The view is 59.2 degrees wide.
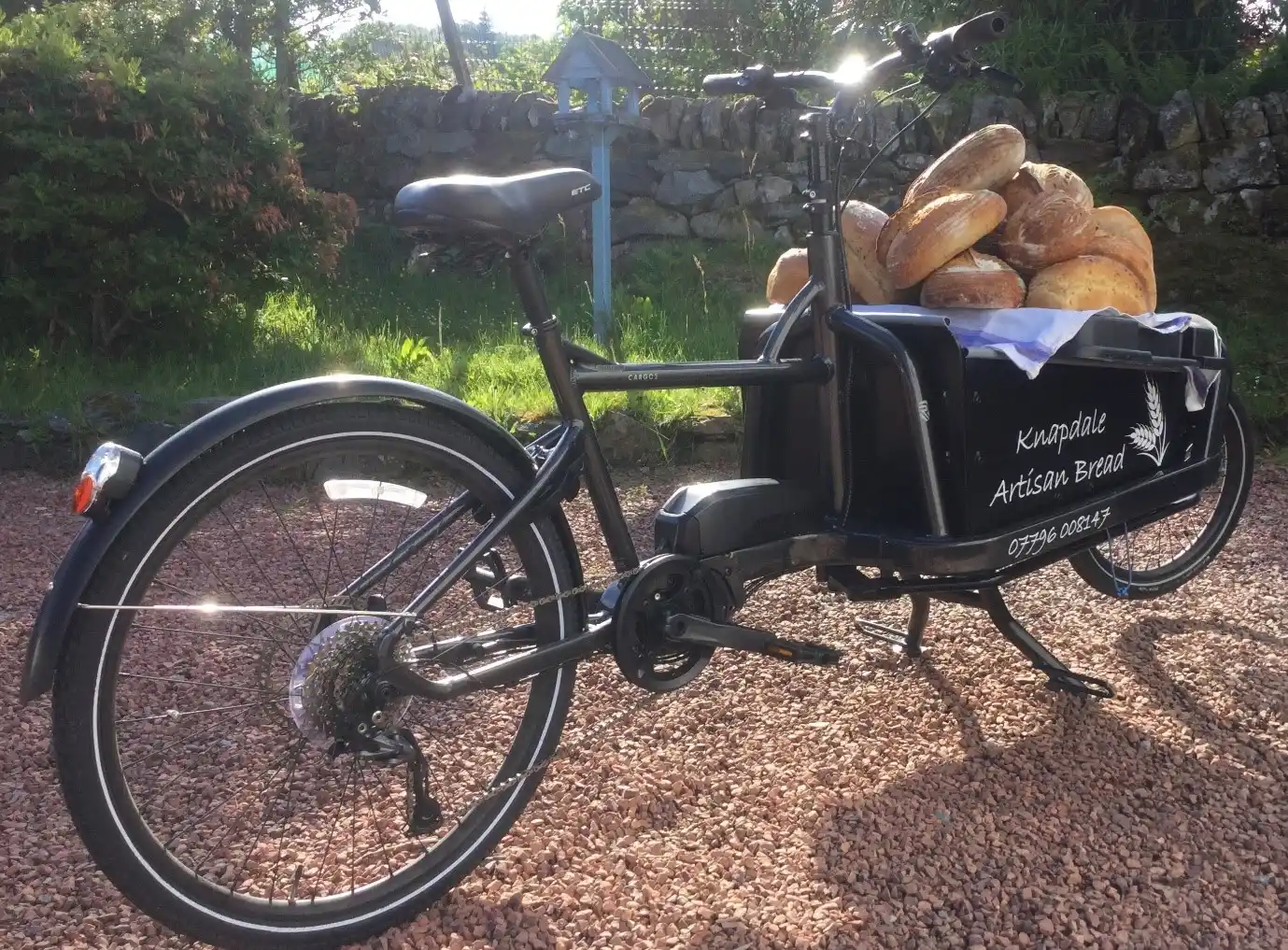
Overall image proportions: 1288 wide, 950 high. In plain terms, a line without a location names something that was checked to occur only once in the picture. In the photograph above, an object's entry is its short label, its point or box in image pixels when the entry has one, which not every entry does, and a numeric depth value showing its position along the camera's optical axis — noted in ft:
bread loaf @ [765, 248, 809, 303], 9.08
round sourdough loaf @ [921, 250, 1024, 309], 8.13
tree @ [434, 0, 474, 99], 37.04
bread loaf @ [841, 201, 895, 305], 8.91
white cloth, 7.54
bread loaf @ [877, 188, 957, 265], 8.46
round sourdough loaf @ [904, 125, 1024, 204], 8.65
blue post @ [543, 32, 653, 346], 19.89
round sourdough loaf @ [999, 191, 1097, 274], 8.48
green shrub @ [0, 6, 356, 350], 17.85
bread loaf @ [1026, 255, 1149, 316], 8.32
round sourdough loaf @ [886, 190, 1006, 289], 8.05
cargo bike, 5.71
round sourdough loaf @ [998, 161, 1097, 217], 8.75
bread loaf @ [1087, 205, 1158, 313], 8.79
